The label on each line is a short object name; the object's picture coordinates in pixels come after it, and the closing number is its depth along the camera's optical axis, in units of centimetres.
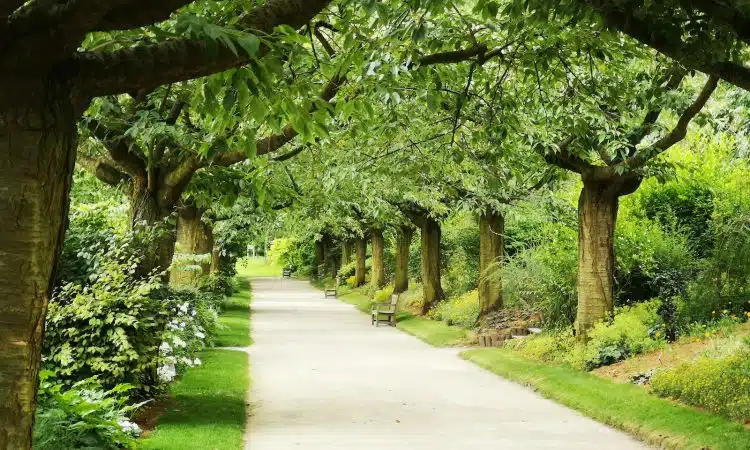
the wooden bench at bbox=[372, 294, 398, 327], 3117
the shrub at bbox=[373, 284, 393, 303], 3993
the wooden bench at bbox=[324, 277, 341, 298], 5350
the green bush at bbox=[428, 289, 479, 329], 2622
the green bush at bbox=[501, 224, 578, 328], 1986
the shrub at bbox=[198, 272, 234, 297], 3222
